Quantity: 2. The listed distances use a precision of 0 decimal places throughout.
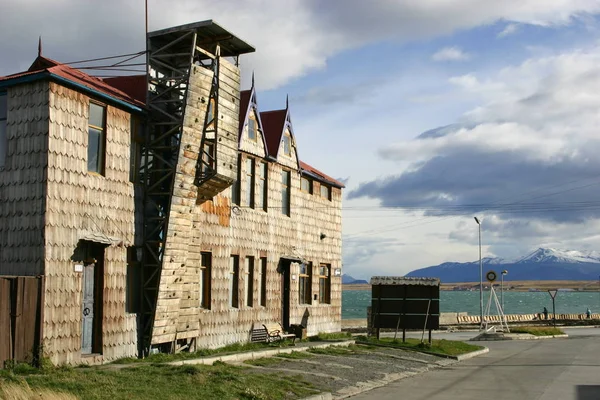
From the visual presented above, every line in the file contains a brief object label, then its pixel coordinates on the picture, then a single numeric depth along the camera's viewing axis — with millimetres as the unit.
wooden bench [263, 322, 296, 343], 28359
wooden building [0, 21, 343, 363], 18781
